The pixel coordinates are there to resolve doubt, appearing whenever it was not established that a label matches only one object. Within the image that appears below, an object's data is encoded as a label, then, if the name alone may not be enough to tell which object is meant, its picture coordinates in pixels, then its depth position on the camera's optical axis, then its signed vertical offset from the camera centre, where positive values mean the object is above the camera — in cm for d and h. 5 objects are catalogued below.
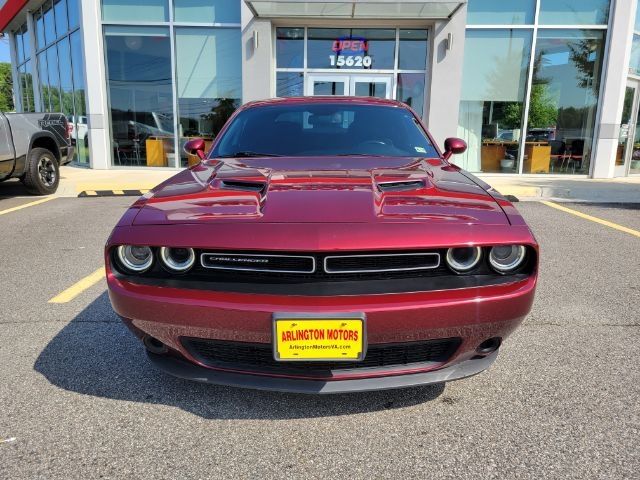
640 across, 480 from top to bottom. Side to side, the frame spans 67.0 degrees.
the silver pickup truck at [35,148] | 750 -24
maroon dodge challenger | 185 -57
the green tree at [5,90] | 5866 +543
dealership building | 1116 +165
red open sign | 1167 +226
